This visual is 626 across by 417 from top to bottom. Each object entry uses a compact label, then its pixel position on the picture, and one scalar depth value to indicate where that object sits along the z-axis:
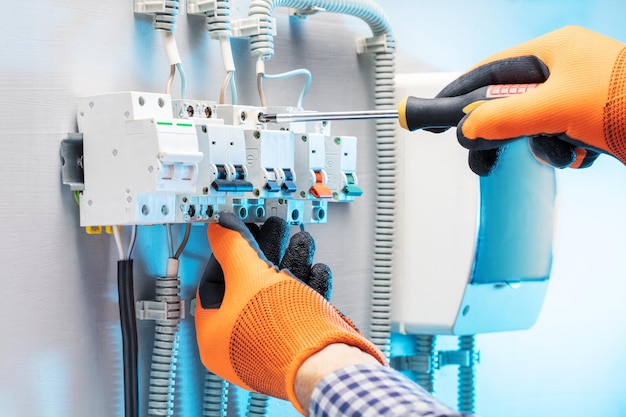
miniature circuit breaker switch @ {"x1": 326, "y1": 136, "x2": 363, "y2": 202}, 1.53
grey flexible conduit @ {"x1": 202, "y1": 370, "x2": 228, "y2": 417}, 1.46
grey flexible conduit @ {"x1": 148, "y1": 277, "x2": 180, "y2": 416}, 1.37
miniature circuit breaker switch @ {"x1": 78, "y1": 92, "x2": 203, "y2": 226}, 1.21
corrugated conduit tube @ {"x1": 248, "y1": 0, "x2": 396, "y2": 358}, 1.73
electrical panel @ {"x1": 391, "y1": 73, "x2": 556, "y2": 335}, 1.71
